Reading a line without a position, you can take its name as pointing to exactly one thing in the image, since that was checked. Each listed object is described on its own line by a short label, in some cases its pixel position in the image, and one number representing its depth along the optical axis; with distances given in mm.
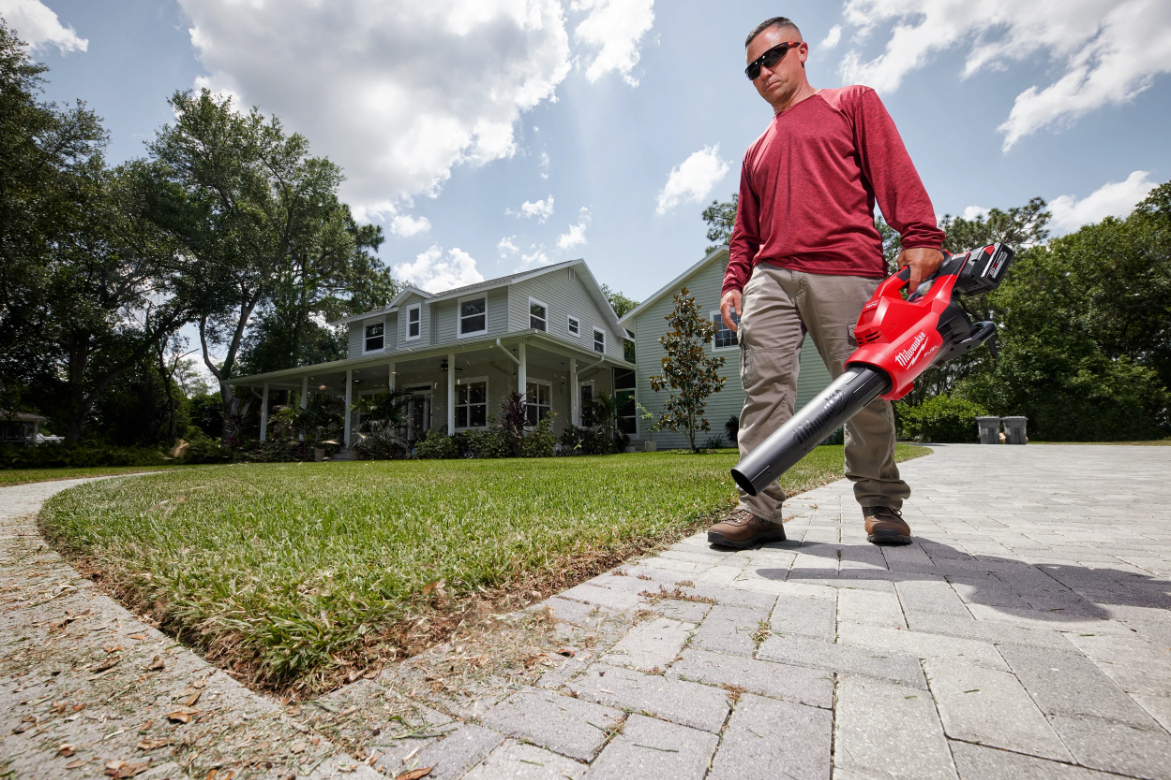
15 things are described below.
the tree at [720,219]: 23859
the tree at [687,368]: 11875
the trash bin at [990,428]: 14055
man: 2111
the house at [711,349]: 14648
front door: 15359
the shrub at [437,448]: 11984
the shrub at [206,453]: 13734
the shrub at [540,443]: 11266
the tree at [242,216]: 19875
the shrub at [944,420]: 15180
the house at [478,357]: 13789
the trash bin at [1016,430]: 13938
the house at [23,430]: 34062
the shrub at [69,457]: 11578
